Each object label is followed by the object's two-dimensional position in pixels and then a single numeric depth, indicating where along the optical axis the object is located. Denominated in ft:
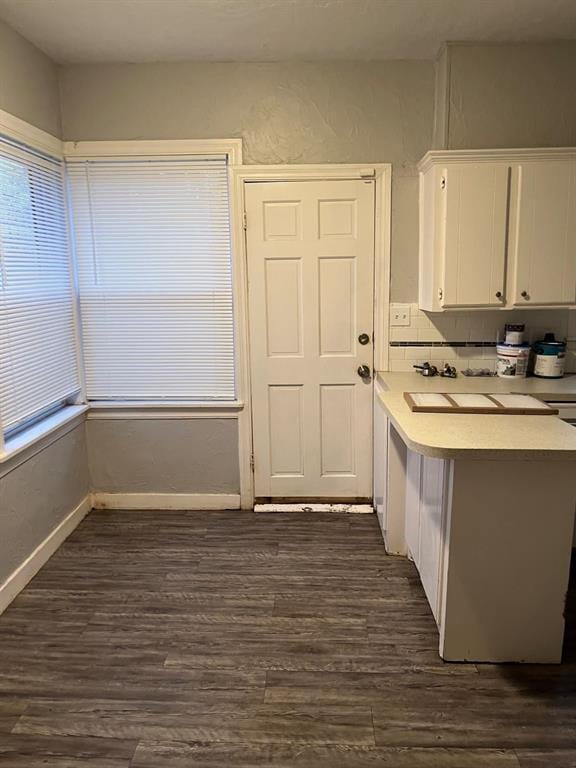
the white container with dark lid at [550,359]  9.83
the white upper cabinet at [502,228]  9.08
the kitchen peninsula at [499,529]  6.28
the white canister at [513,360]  9.98
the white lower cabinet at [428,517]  6.86
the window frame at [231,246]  10.19
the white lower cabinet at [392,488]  9.10
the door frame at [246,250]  10.22
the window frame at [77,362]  8.38
